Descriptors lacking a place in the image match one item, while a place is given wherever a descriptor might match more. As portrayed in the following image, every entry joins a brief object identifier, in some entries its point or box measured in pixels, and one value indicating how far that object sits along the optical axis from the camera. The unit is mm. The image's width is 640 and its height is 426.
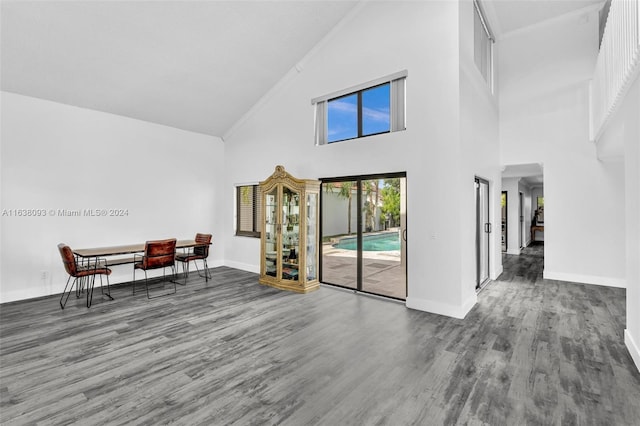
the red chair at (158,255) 4844
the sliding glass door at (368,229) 4574
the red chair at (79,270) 4273
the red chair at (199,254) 5746
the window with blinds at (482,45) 5026
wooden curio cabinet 5129
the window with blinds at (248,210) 6793
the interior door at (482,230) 5156
